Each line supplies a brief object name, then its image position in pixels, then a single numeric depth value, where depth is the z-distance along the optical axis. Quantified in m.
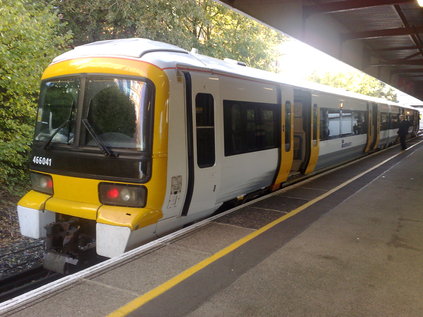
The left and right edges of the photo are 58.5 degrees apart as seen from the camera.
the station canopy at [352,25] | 8.02
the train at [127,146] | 4.54
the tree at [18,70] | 8.23
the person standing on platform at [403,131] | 18.52
